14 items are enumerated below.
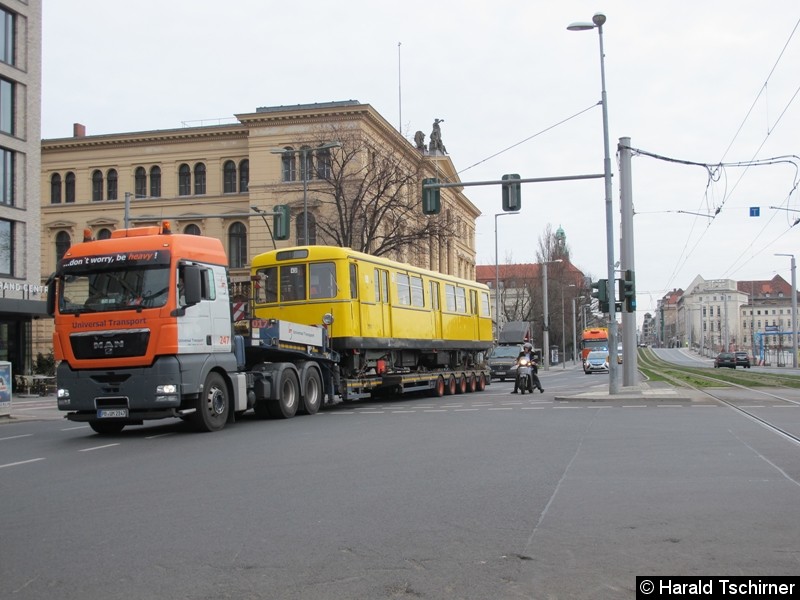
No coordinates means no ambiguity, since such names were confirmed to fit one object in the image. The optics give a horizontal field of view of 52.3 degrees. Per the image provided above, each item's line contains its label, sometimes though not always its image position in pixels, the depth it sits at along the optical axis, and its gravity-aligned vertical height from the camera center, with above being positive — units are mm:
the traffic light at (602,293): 23766 +1137
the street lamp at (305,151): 31102 +7322
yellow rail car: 20422 +957
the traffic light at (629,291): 23469 +1178
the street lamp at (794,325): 64788 +317
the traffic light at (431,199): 23297 +3903
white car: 60250 -2275
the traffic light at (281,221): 26059 +3706
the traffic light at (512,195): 22625 +3842
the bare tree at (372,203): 39844 +6738
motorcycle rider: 27516 -887
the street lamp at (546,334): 61869 -80
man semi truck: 13953 +109
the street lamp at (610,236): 23609 +2855
